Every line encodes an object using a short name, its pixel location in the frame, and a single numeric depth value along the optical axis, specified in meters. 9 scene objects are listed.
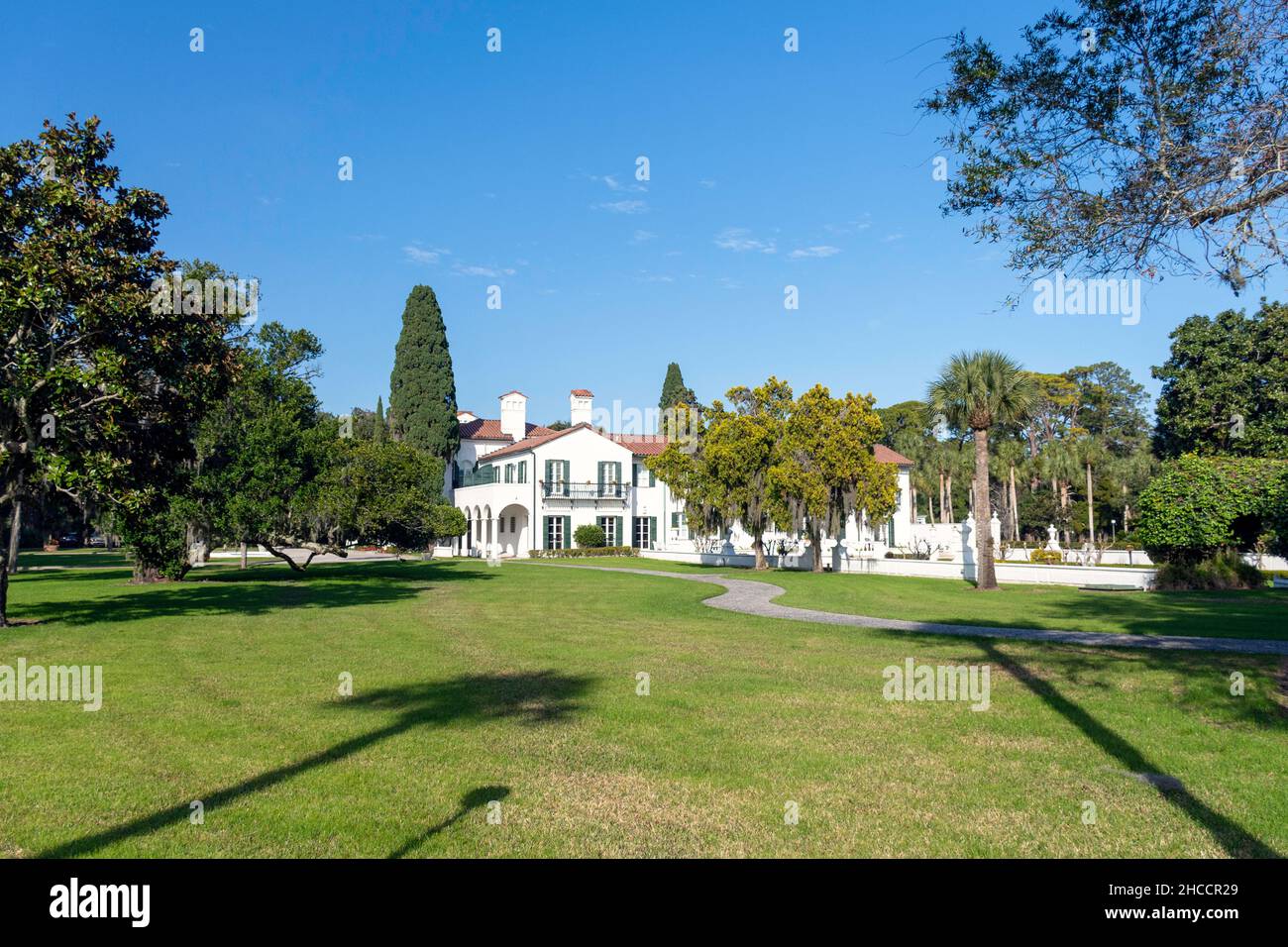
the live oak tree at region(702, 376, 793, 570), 37.72
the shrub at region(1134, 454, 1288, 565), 28.86
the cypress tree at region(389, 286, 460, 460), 57.88
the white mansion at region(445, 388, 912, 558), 53.88
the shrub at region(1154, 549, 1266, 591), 28.50
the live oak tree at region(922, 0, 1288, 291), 9.08
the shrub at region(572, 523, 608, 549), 53.47
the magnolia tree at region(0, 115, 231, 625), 16.17
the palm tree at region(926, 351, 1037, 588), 29.98
